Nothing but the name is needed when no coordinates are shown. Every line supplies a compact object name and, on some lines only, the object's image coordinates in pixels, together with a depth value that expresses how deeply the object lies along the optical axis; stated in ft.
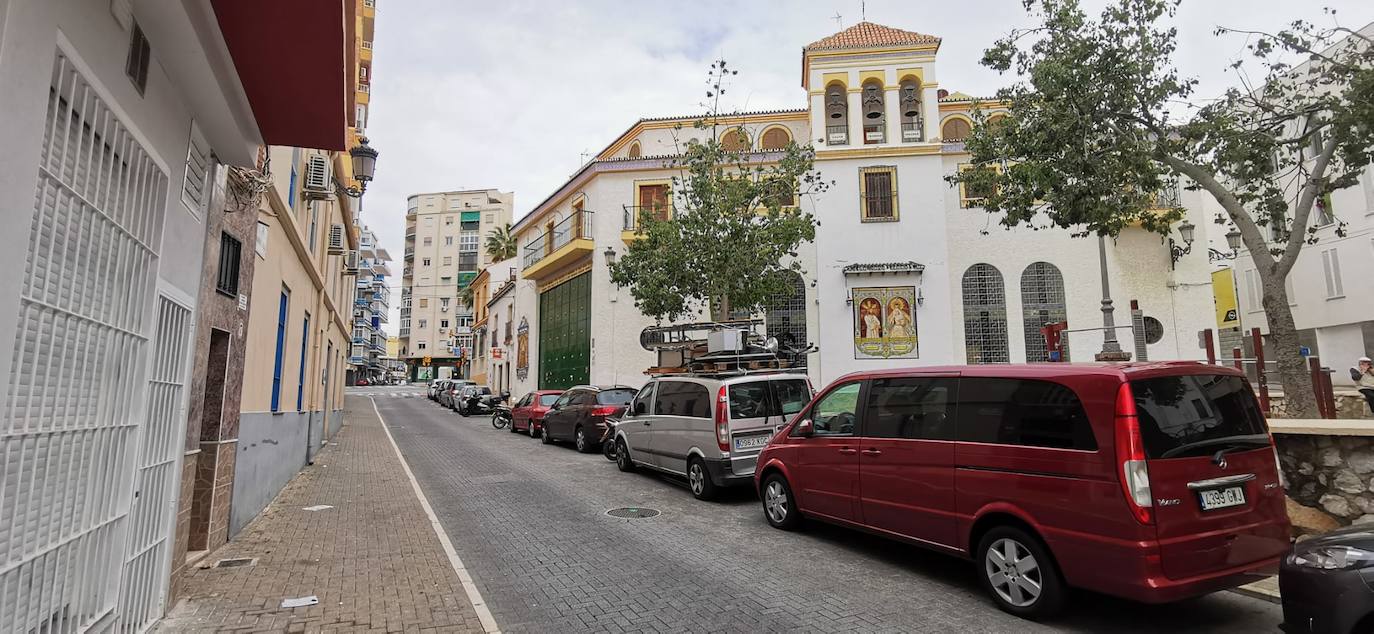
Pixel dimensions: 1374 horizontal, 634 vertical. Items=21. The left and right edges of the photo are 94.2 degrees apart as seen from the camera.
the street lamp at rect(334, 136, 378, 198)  33.12
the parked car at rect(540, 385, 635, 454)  49.49
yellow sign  71.51
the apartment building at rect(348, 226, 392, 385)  253.85
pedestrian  40.79
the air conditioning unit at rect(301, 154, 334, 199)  36.50
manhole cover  26.53
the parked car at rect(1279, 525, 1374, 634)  10.34
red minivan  13.17
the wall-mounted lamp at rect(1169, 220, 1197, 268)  56.71
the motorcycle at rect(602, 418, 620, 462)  43.52
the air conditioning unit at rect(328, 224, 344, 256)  52.60
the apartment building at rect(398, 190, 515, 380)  254.27
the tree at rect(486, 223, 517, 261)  140.15
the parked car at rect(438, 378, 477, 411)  117.23
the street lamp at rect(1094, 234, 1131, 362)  39.37
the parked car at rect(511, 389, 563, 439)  63.31
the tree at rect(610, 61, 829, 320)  55.47
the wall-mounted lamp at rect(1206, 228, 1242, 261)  44.73
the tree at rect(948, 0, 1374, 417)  31.76
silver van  28.60
